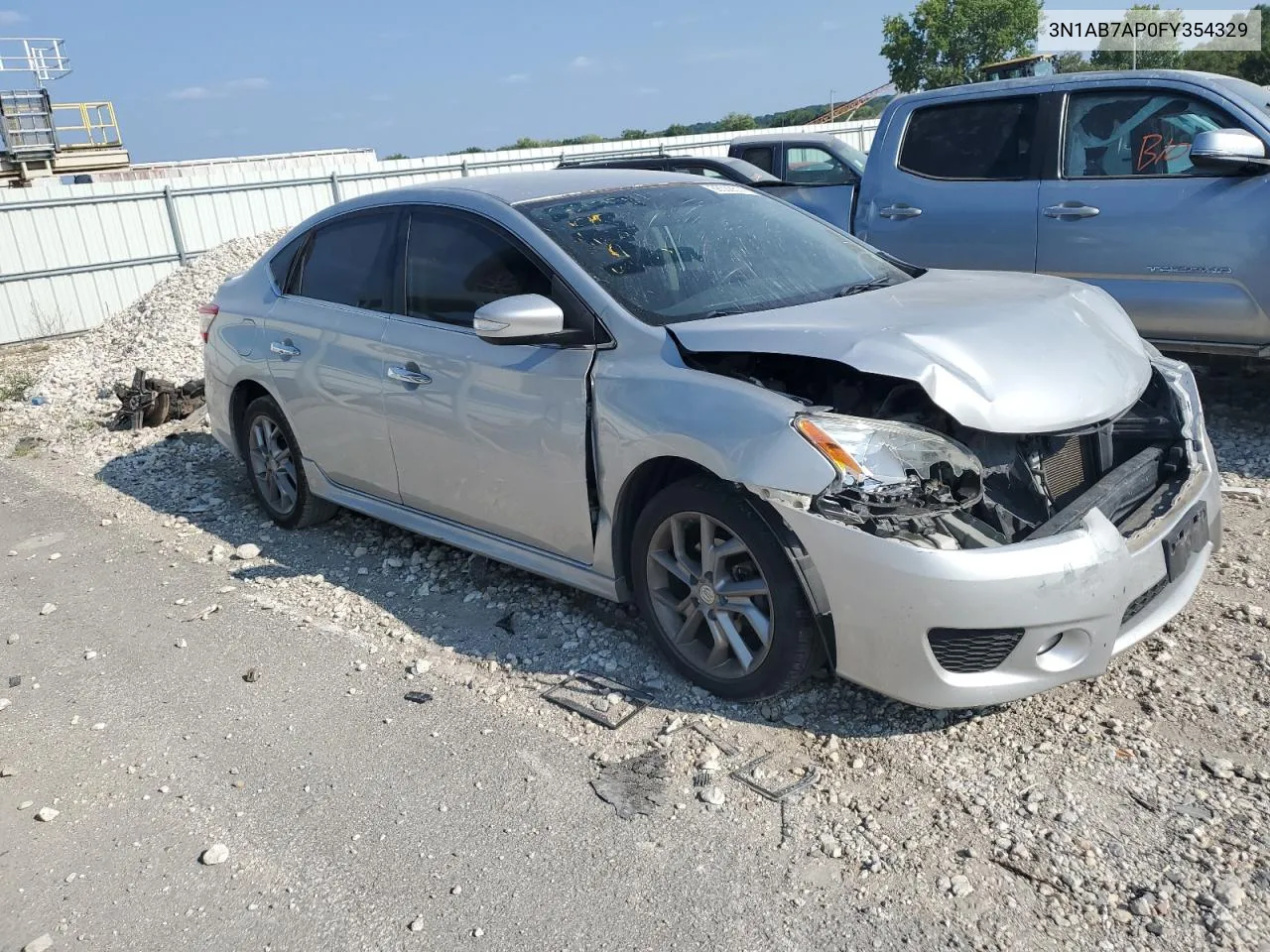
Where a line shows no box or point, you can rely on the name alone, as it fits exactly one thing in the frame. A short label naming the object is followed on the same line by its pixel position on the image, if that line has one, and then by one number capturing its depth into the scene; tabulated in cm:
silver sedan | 301
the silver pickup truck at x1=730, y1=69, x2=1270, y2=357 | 565
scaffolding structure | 3100
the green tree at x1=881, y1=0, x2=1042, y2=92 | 4844
